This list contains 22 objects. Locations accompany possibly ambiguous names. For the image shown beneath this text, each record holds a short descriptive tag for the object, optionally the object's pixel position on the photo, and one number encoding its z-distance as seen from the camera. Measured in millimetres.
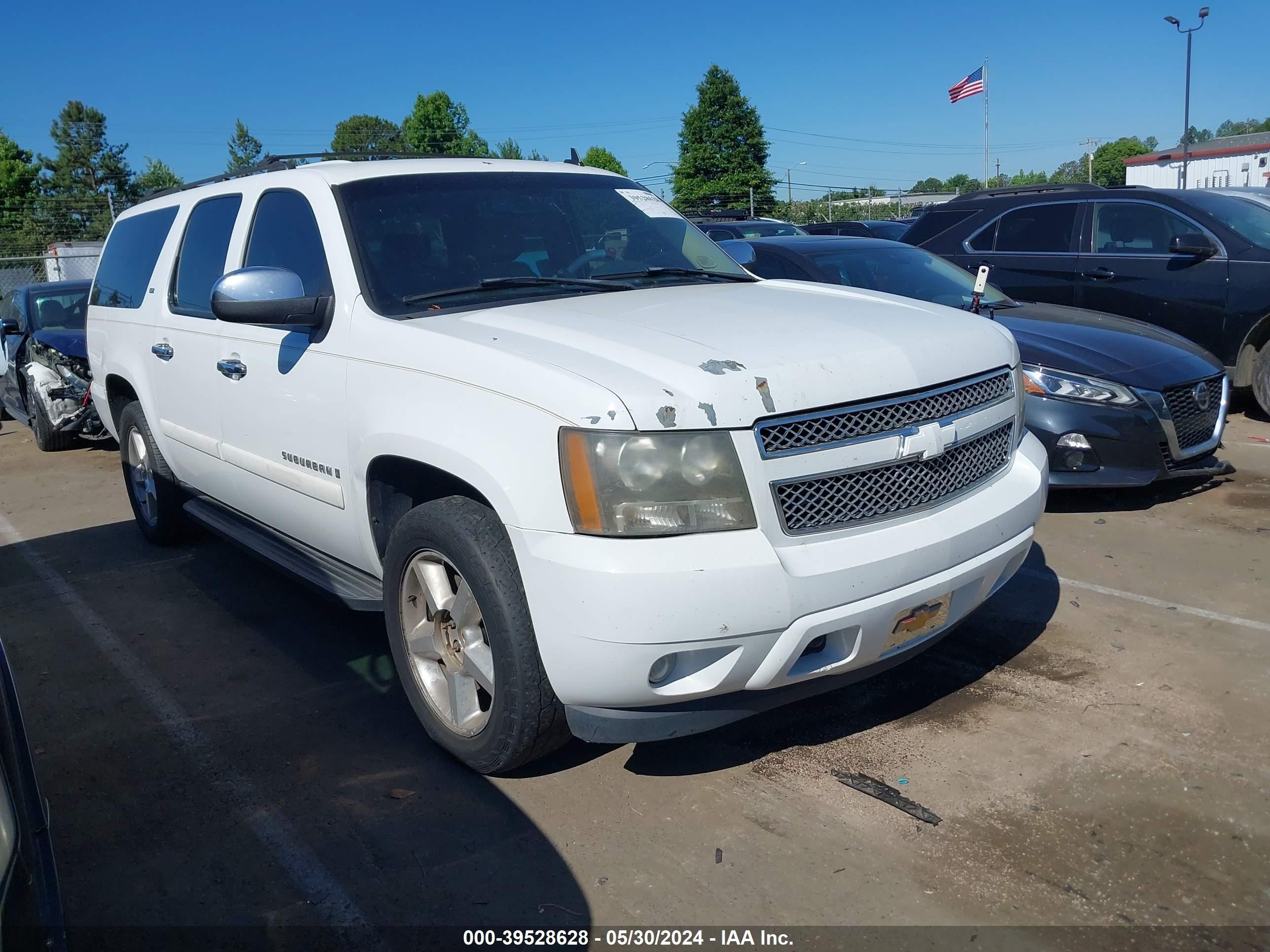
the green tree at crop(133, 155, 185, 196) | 68188
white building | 68188
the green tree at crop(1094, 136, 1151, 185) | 107812
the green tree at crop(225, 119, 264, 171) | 88625
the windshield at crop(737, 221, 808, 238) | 18672
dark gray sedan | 5570
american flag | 39812
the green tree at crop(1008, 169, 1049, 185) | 105250
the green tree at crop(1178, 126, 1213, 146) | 105562
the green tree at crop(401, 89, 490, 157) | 73812
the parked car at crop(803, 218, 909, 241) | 17953
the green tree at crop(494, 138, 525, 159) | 62912
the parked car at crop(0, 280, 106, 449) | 9359
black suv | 7926
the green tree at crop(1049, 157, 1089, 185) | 103562
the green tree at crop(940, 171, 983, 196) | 94606
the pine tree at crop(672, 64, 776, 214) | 76375
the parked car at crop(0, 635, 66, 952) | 1561
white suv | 2668
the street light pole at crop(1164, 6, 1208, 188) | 32156
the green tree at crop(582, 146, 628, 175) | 78731
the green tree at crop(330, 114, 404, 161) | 101375
